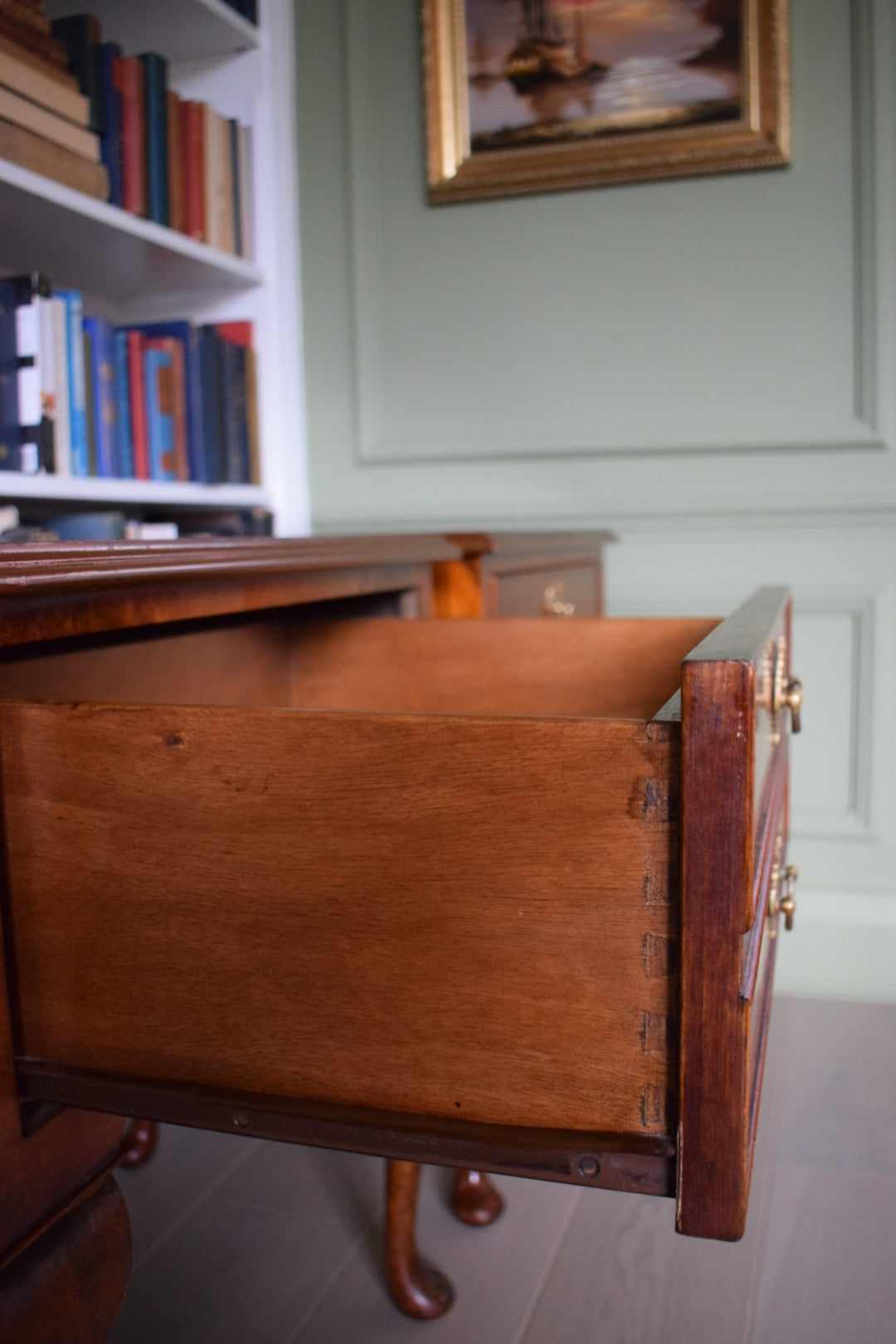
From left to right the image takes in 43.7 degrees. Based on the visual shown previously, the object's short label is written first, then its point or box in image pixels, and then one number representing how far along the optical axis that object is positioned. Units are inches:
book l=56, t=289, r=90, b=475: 56.6
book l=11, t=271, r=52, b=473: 53.1
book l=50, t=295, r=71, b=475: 55.5
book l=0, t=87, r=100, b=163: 50.3
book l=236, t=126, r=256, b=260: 72.8
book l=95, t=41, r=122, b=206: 58.6
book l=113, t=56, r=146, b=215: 60.1
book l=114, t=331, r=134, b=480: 61.6
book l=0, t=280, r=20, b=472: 52.9
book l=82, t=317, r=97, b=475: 58.4
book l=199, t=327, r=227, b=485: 68.5
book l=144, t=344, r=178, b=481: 63.9
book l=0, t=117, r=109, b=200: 50.5
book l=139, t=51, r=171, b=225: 61.7
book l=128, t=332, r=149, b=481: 62.6
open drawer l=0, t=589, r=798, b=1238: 16.6
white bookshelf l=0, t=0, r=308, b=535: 65.1
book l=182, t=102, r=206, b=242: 66.5
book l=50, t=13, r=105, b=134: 55.7
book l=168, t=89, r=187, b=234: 64.4
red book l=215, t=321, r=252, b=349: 75.2
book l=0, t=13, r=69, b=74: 49.4
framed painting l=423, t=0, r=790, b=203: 69.4
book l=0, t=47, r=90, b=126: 49.8
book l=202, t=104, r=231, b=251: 68.4
